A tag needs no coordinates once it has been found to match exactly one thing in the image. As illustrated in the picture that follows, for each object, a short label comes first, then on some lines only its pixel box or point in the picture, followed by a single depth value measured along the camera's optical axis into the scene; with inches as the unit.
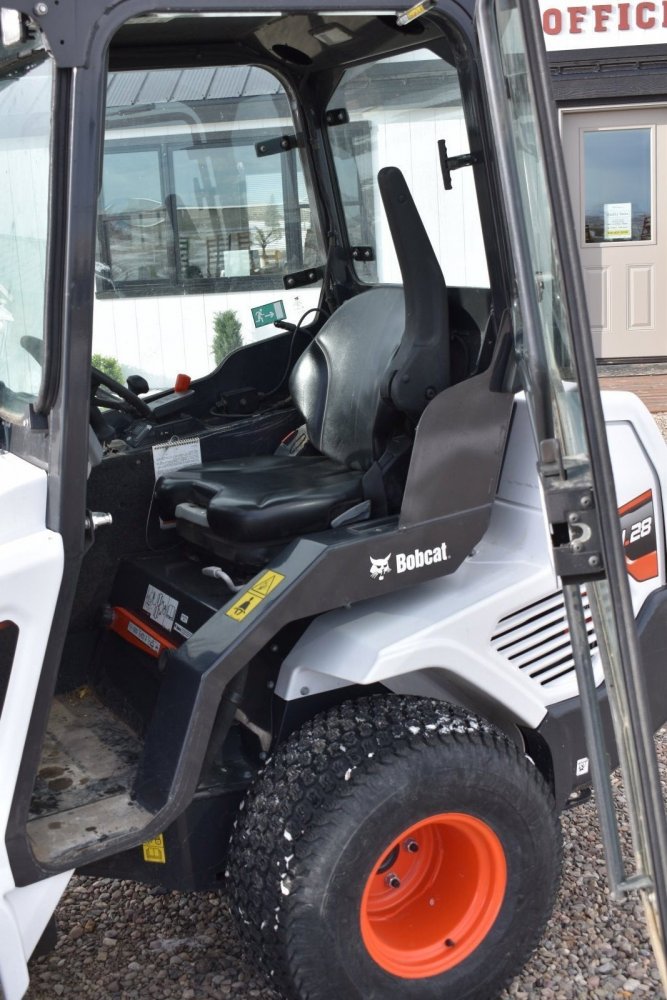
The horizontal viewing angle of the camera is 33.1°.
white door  356.8
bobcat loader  71.9
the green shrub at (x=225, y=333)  114.7
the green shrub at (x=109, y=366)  106.8
